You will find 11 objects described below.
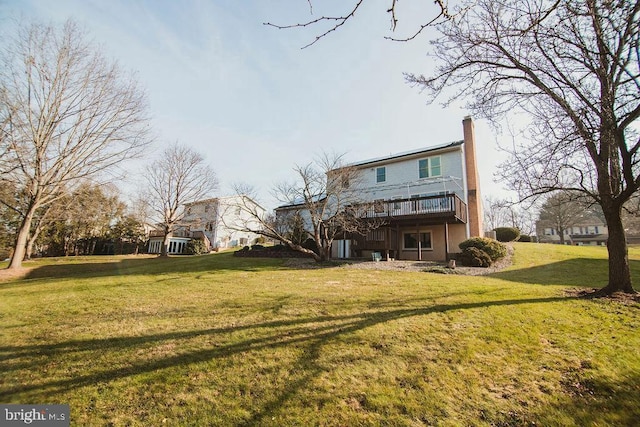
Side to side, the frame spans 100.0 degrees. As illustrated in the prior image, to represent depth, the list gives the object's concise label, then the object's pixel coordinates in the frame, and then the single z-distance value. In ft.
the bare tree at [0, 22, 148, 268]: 43.57
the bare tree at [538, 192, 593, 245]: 111.55
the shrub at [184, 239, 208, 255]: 106.22
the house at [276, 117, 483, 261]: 54.80
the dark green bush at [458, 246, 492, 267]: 44.37
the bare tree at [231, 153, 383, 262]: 52.03
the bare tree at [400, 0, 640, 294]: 19.75
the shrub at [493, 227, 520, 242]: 77.03
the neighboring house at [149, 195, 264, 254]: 117.37
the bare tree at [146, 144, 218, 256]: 88.22
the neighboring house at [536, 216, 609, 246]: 159.63
